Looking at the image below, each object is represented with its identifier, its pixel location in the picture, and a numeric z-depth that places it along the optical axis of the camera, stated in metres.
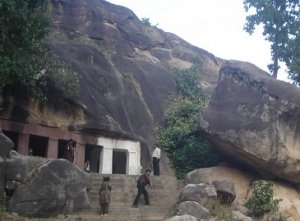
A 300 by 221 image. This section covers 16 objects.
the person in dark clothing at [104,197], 13.68
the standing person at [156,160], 19.14
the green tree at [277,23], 24.27
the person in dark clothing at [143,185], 14.93
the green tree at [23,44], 13.46
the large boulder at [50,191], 12.58
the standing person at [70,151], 17.92
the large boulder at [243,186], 16.72
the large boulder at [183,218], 13.07
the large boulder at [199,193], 15.05
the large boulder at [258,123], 17.12
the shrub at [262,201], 15.80
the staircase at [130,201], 13.64
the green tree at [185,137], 19.89
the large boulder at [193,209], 14.12
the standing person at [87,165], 20.08
